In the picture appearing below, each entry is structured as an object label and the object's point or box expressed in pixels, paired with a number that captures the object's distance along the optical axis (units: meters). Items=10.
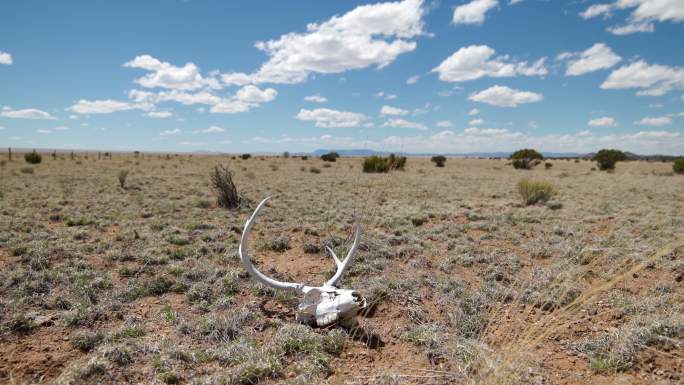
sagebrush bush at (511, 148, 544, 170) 37.75
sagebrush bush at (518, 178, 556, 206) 12.63
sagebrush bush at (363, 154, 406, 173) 26.52
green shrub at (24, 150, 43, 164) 28.55
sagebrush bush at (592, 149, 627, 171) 32.28
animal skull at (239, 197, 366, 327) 3.64
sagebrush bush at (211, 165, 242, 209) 11.16
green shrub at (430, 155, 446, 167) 42.26
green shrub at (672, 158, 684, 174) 27.41
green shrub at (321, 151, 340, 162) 48.04
